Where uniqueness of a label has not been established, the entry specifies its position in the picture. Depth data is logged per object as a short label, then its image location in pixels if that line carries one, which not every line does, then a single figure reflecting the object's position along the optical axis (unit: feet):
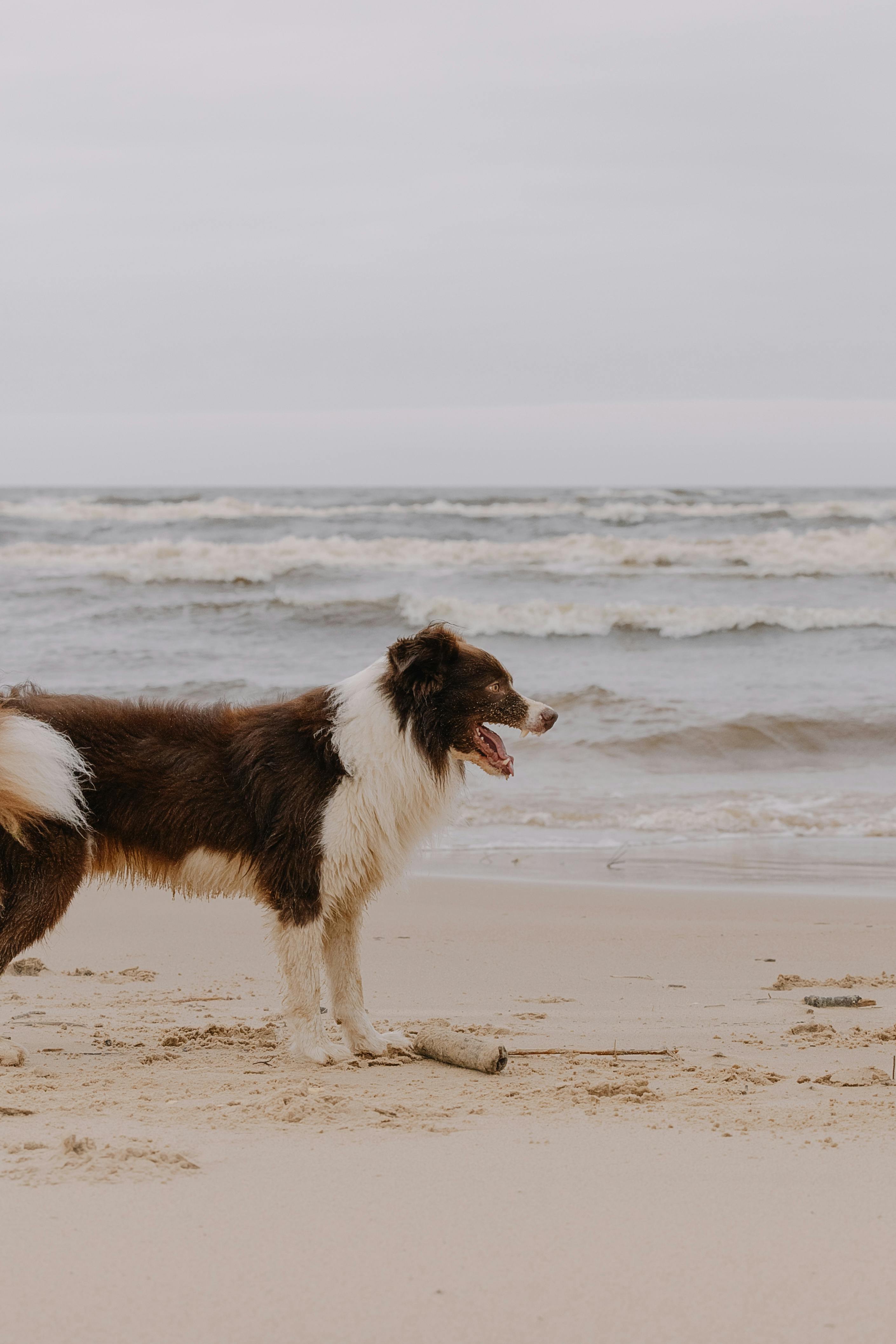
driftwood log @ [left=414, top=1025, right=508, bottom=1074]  13.79
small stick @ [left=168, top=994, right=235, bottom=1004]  17.79
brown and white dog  15.03
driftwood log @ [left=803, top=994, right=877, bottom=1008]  16.99
